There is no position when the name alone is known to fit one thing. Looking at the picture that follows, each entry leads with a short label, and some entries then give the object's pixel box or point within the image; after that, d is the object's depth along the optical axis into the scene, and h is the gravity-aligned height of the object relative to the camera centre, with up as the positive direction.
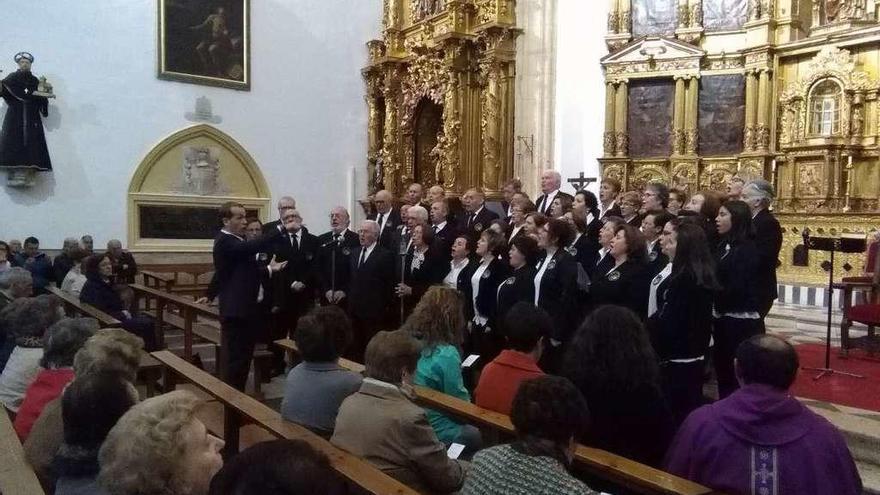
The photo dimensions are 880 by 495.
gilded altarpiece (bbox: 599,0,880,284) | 9.07 +1.36
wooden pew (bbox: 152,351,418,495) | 2.25 -0.93
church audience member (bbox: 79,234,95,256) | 10.58 -0.71
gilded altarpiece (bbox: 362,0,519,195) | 10.91 +1.82
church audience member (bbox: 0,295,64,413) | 3.49 -0.76
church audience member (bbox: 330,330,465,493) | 2.53 -0.86
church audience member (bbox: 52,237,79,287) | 9.13 -0.91
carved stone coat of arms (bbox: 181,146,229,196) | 12.52 +0.44
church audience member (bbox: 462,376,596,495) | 1.86 -0.69
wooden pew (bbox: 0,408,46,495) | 2.33 -0.96
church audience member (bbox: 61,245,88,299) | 7.52 -0.91
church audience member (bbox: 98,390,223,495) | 1.65 -0.62
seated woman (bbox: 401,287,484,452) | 3.58 -0.74
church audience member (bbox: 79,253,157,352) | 6.19 -0.83
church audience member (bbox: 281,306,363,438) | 2.97 -0.77
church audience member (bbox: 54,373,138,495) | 2.19 -0.73
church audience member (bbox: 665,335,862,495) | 2.22 -0.77
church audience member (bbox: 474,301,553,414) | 3.07 -0.70
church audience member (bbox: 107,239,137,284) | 9.73 -0.95
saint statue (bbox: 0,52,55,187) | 10.44 +1.05
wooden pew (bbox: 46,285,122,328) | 5.07 -0.92
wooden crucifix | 9.22 +0.25
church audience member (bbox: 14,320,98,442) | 3.04 -0.76
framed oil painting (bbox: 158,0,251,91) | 12.09 +2.71
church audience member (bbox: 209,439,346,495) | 1.16 -0.46
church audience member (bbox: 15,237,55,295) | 8.93 -0.88
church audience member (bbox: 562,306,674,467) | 2.64 -0.70
